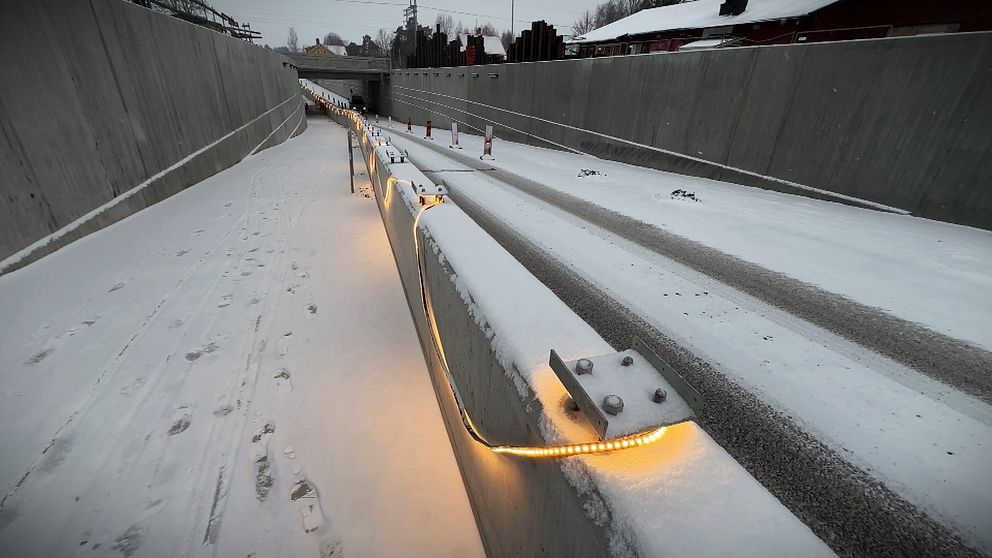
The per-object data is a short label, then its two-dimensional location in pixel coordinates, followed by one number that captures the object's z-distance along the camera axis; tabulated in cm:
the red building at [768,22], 1251
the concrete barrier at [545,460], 117
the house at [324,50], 9564
